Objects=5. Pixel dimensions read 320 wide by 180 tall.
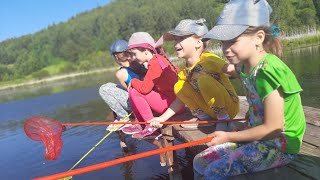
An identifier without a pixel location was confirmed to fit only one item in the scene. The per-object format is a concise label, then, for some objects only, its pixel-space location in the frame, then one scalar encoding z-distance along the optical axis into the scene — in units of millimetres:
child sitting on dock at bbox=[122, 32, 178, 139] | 2887
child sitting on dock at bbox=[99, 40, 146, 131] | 3695
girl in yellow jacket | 2308
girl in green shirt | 1493
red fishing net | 2636
